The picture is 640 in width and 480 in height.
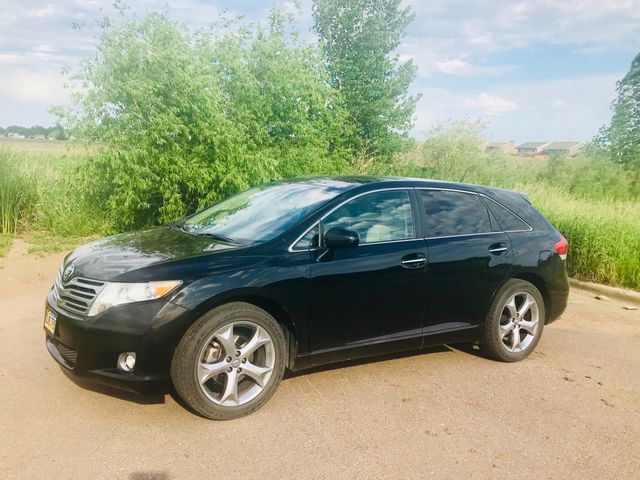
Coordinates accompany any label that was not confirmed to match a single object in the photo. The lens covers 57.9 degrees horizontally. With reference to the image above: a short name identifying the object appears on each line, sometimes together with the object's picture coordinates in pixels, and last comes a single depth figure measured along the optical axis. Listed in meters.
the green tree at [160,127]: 8.95
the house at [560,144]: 110.81
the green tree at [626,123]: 32.69
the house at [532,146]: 123.42
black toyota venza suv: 3.69
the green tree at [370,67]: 28.88
